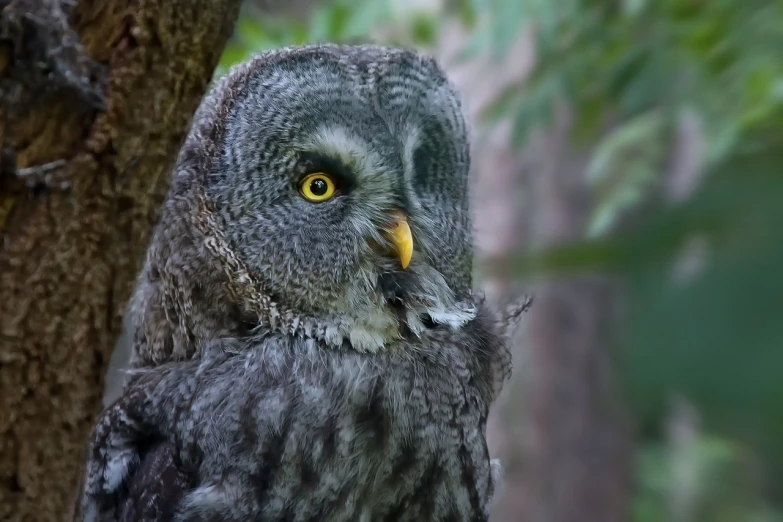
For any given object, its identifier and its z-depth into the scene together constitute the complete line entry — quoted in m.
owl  5.76
